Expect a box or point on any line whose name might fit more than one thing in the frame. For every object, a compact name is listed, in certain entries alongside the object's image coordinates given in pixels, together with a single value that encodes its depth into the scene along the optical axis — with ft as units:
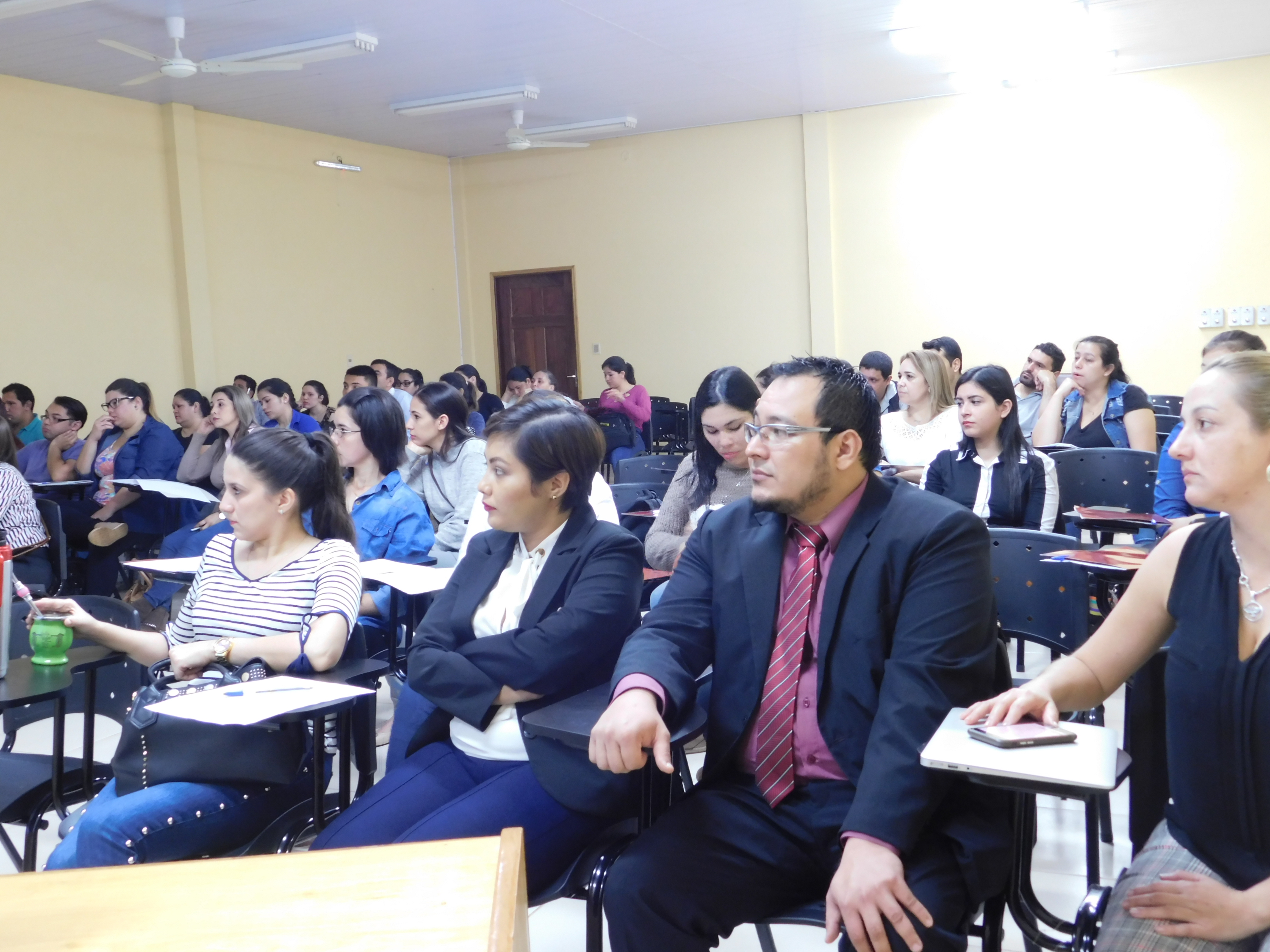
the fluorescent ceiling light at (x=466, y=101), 28.48
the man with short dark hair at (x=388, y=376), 29.68
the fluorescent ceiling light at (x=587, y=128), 32.12
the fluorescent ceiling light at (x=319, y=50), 22.85
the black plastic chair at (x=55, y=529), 15.62
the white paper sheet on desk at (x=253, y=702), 5.75
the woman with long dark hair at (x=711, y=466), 10.86
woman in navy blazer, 5.97
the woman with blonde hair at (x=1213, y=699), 4.63
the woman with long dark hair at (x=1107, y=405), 16.69
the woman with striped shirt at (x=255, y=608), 6.18
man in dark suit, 5.07
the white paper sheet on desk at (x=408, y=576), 8.71
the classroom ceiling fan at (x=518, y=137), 30.32
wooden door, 38.42
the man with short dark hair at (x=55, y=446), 21.38
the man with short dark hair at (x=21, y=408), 24.59
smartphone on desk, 4.54
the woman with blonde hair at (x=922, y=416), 17.33
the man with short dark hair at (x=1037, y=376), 22.09
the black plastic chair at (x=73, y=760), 7.29
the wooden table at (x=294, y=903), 3.67
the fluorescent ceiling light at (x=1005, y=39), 23.48
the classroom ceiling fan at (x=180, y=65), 21.64
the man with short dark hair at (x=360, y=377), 28.68
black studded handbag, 6.26
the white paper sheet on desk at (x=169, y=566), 10.17
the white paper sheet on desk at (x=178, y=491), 14.48
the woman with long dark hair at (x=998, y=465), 12.78
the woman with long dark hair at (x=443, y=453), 13.94
